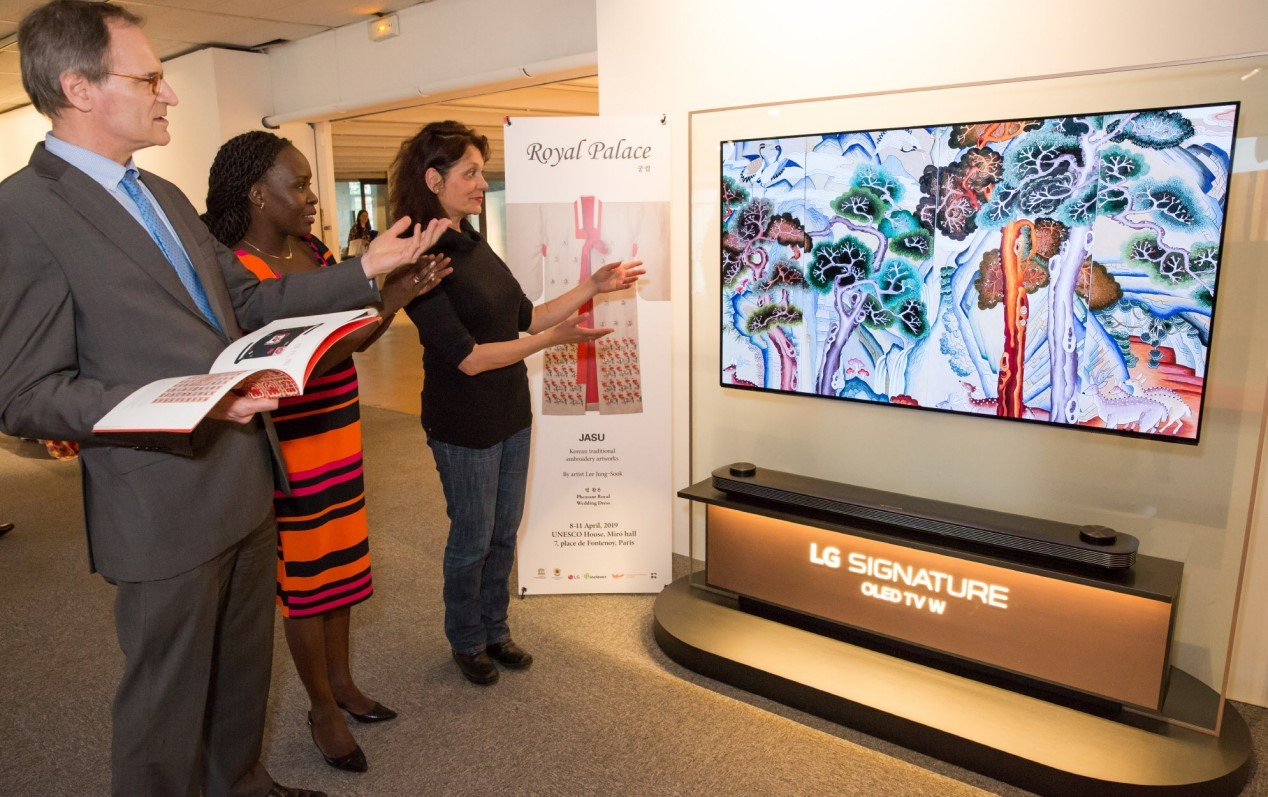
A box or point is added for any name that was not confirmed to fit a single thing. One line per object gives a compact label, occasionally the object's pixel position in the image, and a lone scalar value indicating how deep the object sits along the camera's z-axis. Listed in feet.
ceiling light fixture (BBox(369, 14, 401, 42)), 19.17
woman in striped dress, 7.08
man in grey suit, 4.70
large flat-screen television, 7.54
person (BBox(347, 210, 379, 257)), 33.88
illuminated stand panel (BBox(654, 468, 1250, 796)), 7.20
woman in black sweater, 8.21
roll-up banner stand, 10.61
